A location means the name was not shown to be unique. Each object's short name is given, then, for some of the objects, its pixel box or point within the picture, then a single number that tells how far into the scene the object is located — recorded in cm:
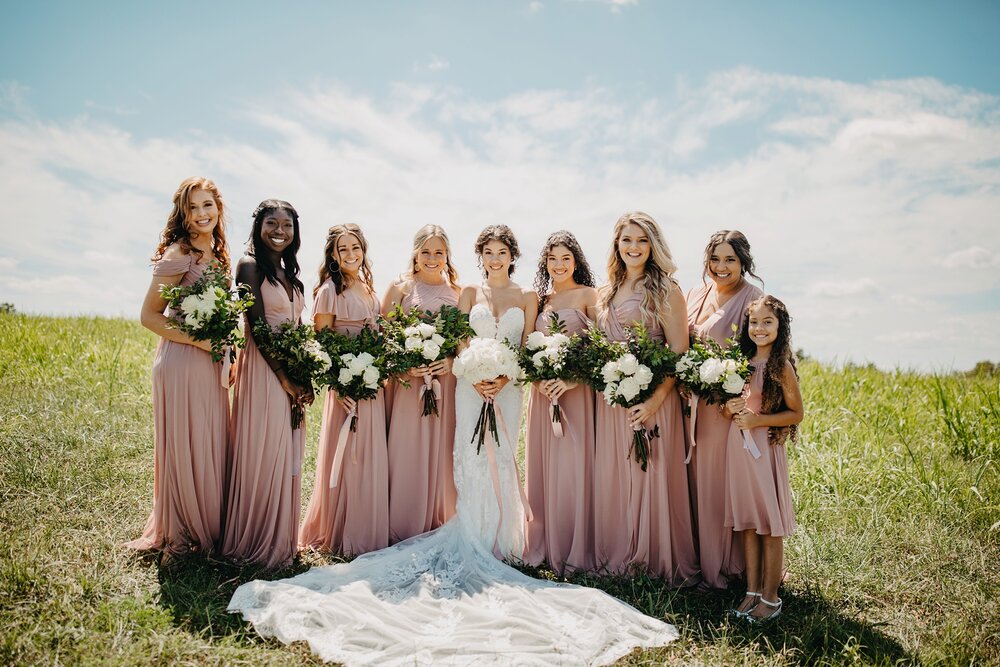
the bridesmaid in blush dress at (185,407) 580
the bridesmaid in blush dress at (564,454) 638
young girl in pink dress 528
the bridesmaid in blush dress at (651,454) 605
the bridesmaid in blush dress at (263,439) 599
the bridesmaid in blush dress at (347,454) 661
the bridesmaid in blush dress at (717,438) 587
